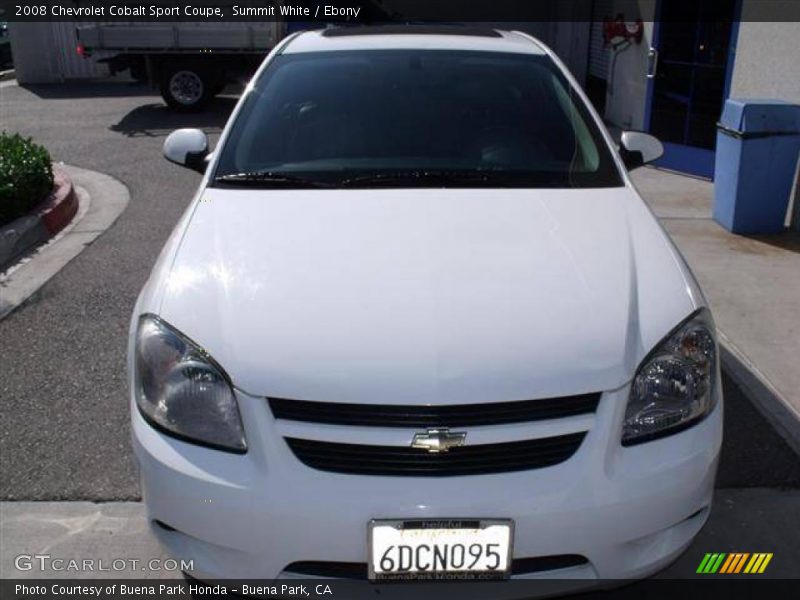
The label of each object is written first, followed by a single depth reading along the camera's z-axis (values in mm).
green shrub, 6277
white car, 2039
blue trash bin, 6234
